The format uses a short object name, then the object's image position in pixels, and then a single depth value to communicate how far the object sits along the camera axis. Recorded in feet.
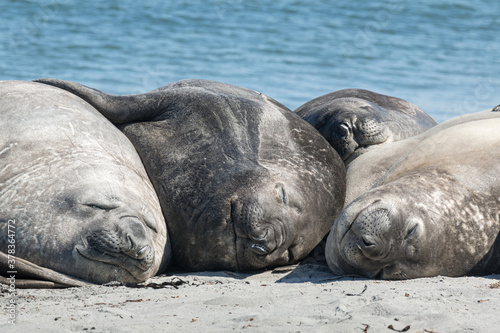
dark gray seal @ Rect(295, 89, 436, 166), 43.83
